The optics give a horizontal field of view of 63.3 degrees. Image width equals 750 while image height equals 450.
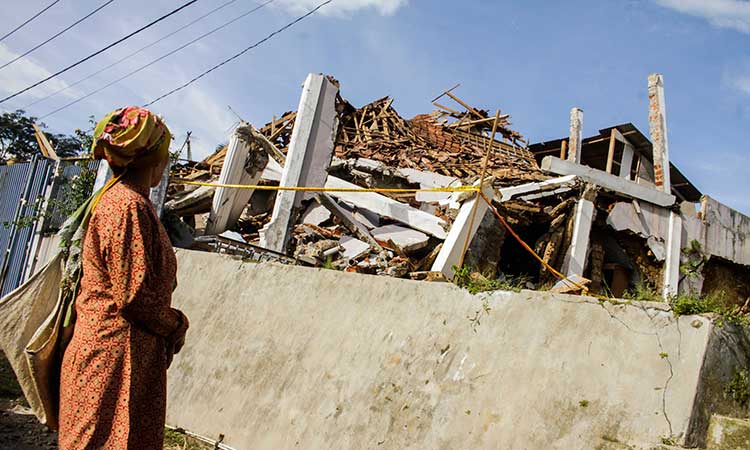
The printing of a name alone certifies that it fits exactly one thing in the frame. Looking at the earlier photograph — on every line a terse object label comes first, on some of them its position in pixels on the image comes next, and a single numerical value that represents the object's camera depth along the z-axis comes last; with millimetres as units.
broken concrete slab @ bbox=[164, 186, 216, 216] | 8656
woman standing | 2131
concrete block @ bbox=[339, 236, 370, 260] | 8055
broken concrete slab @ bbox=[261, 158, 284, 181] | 9164
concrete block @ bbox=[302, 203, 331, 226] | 8953
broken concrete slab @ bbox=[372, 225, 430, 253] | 8250
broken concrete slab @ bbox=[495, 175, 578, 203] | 9609
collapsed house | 8117
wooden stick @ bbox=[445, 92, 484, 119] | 15398
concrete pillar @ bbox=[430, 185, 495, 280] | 6805
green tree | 28859
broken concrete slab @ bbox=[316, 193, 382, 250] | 8492
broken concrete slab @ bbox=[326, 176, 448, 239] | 8383
